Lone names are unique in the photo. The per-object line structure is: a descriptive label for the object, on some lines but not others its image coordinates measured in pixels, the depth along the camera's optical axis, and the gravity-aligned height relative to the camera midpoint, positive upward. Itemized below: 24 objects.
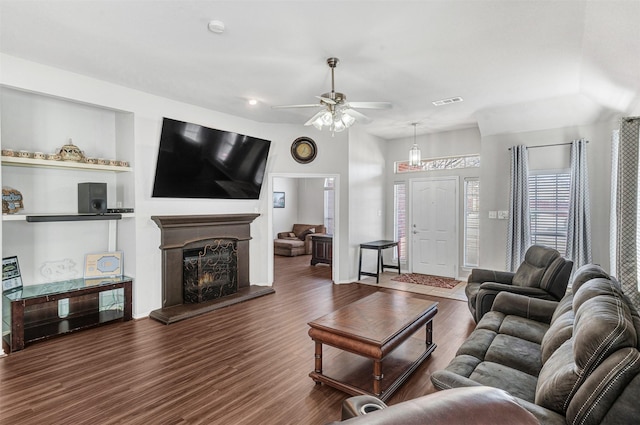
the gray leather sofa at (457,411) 0.63 -0.40
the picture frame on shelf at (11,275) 3.44 -0.69
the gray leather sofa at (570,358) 1.24 -0.75
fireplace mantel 4.30 -0.57
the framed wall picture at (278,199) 10.17 +0.25
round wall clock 5.87 +1.01
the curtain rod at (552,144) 4.96 +0.92
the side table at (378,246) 6.14 -0.73
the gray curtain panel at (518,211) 5.17 -0.07
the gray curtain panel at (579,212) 4.71 -0.09
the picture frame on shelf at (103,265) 4.10 -0.70
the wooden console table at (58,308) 3.30 -1.14
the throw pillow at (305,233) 9.87 -0.75
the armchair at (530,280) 3.29 -0.81
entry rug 5.95 -1.38
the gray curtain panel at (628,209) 3.29 -0.03
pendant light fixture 5.63 +0.85
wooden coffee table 2.44 -1.02
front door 6.47 -0.39
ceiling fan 3.00 +0.87
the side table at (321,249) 7.69 -0.97
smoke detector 2.60 +1.43
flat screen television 4.34 +0.65
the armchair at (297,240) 9.29 -0.93
